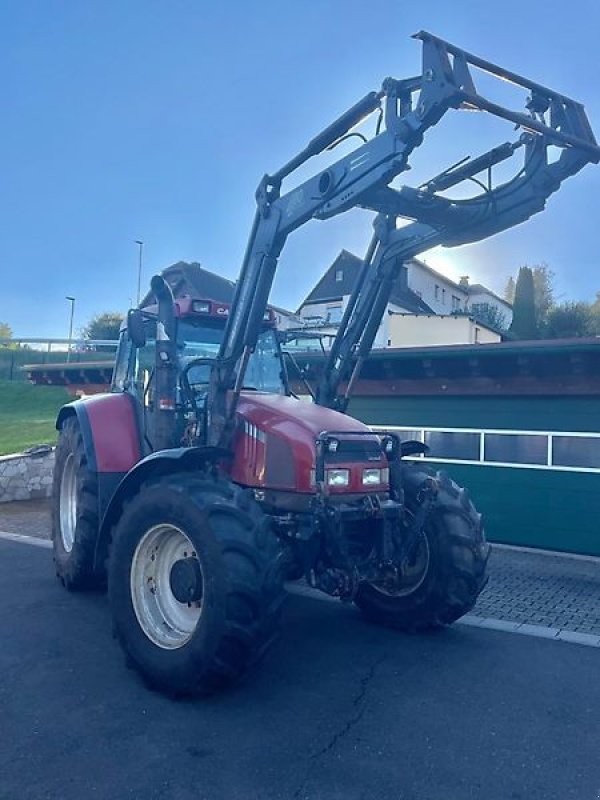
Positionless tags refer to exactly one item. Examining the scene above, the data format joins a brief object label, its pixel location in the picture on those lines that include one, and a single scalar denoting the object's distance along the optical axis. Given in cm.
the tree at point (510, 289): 5869
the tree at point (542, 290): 4815
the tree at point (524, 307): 3678
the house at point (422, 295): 3759
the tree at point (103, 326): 5238
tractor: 449
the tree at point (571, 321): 3723
